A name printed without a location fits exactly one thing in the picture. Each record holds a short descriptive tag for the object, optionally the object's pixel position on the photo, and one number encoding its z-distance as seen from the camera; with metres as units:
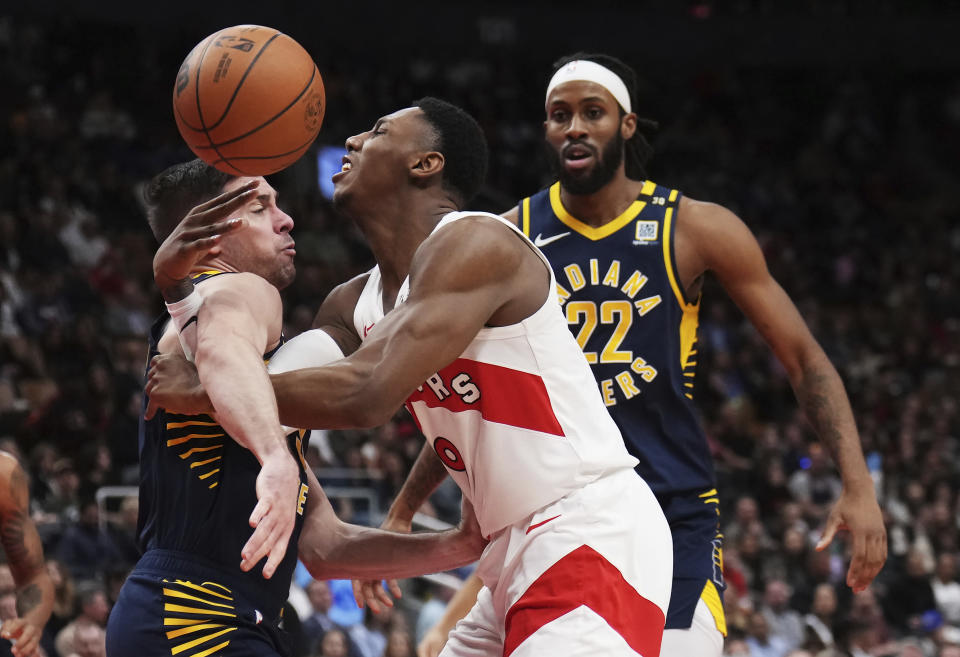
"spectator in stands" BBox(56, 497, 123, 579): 9.20
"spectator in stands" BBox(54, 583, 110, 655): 8.00
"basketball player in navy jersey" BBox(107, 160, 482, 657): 3.09
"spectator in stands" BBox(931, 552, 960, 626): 12.91
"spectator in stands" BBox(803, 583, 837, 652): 11.74
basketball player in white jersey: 3.27
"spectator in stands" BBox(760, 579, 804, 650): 11.96
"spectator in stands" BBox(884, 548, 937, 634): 12.76
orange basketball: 3.83
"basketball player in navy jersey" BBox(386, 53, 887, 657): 4.37
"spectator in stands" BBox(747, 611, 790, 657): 11.26
